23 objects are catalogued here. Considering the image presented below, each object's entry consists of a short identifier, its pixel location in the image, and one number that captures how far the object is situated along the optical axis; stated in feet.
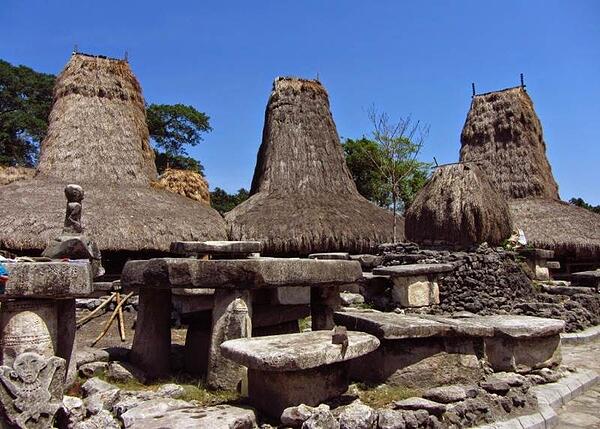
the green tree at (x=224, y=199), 123.90
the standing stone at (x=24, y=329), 14.80
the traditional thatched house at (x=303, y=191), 57.26
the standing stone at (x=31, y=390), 13.15
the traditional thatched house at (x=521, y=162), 65.31
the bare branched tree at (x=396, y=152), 80.18
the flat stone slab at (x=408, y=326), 17.20
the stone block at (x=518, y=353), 20.76
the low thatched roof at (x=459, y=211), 39.09
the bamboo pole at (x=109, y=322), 27.91
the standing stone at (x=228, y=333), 16.83
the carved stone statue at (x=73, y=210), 25.14
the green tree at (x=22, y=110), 101.55
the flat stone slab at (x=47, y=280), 14.66
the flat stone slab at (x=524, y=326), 20.52
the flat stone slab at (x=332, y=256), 41.88
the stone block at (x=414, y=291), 33.73
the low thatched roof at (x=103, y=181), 47.09
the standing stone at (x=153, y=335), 19.29
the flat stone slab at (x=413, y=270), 33.24
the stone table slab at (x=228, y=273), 16.92
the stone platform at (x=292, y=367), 13.76
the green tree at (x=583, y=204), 153.62
